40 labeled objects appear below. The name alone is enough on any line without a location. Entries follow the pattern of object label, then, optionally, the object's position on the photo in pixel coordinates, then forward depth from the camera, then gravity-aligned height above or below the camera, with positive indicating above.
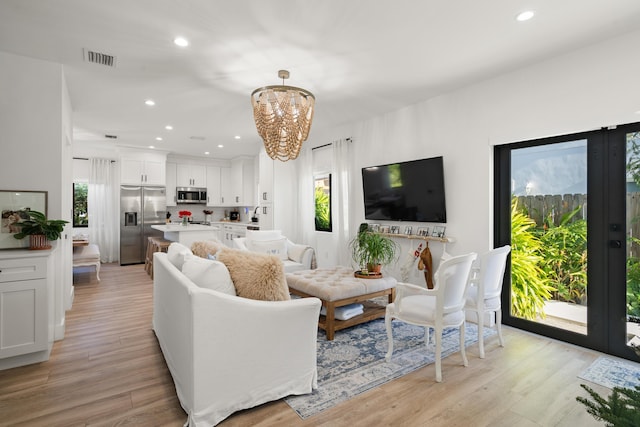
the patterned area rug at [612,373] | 2.43 -1.27
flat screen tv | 4.09 +0.29
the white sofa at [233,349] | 1.86 -0.85
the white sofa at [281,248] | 4.77 -0.53
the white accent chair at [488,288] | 2.84 -0.70
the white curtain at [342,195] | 5.44 +0.29
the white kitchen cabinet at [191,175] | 8.39 +0.99
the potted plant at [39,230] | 2.89 -0.14
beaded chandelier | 3.17 +0.98
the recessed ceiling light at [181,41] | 2.73 +1.46
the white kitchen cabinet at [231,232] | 7.54 -0.44
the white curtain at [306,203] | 6.34 +0.19
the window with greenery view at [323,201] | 6.02 +0.21
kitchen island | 5.50 -0.34
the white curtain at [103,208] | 7.50 +0.14
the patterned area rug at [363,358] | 2.21 -1.24
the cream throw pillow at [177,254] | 2.63 -0.34
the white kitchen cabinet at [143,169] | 7.36 +1.03
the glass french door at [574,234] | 2.81 -0.23
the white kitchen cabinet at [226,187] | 8.95 +0.72
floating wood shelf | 3.95 -0.33
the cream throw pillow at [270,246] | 4.88 -0.50
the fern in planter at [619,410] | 0.90 -0.58
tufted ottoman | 3.10 -0.78
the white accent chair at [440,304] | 2.42 -0.74
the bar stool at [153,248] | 5.54 -0.61
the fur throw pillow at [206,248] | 2.83 -0.31
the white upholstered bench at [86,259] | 5.47 -0.75
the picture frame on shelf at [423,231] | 4.29 -0.26
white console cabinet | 2.54 -0.73
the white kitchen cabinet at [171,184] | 8.24 +0.75
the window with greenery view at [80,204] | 7.47 +0.23
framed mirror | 2.94 +0.05
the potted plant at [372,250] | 3.53 -0.42
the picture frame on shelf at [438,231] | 4.09 -0.24
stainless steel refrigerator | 7.40 -0.08
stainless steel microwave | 8.35 +0.48
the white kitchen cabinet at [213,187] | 8.77 +0.72
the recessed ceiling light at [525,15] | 2.38 +1.45
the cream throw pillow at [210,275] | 2.18 -0.42
